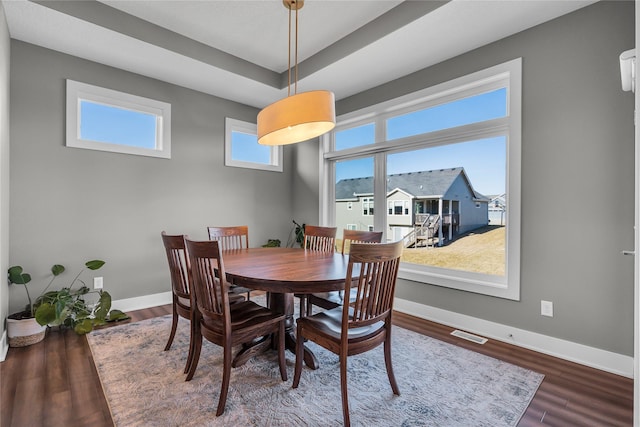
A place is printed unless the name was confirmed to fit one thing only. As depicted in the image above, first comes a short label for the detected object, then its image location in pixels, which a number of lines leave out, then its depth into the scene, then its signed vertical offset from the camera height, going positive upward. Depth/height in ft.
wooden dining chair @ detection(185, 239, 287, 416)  5.67 -2.20
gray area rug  5.54 -3.66
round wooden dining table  5.78 -1.27
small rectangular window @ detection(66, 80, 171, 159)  10.21 +3.19
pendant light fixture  6.74 +2.19
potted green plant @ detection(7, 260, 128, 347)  7.95 -2.82
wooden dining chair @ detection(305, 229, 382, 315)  7.91 -2.30
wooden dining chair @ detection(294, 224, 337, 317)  10.51 -0.94
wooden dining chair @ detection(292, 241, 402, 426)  5.33 -2.01
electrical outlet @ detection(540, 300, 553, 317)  8.14 -2.53
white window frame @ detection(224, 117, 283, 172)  13.91 +2.93
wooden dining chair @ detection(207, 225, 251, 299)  10.50 -0.84
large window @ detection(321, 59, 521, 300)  9.08 +1.26
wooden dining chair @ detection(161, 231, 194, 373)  6.86 -1.65
